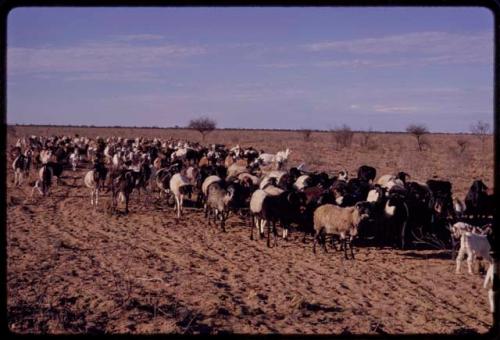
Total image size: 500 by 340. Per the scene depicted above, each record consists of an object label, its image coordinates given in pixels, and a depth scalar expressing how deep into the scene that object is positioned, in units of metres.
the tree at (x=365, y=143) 55.61
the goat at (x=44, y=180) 20.42
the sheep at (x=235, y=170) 21.28
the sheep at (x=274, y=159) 29.50
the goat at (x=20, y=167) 22.55
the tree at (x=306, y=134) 68.86
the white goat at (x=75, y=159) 29.50
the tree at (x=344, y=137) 56.65
